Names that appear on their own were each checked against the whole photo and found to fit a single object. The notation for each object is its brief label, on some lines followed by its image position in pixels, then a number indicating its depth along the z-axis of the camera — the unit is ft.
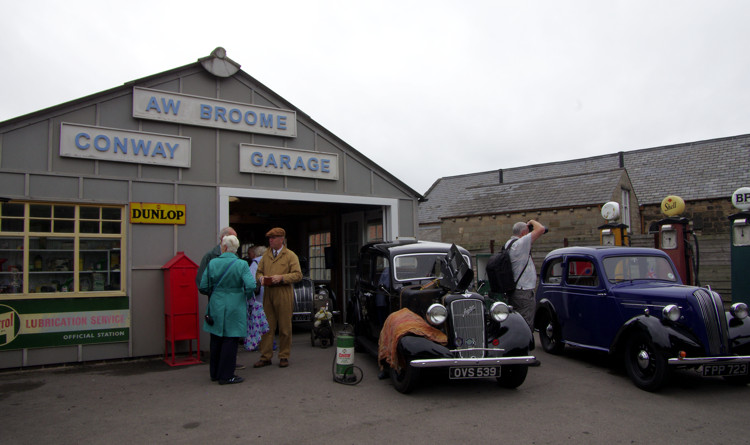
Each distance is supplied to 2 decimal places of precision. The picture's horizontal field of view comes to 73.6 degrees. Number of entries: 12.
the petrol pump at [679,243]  32.37
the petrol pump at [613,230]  36.45
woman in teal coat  20.70
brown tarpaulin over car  18.30
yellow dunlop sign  26.03
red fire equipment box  25.30
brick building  60.44
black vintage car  17.54
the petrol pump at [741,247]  29.17
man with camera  24.35
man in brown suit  23.52
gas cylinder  20.24
